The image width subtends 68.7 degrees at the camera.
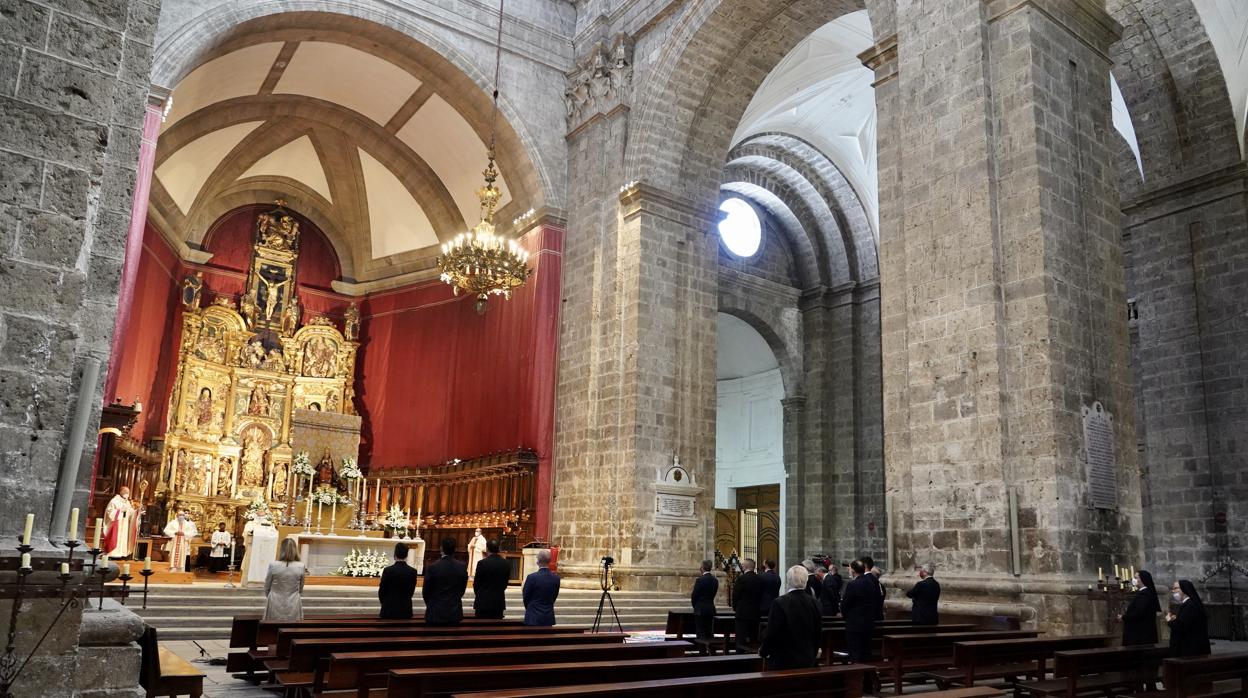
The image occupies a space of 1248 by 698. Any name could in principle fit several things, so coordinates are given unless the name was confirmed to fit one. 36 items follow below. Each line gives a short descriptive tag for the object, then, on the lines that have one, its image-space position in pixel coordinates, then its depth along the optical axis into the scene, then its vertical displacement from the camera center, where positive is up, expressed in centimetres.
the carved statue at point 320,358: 2095 +386
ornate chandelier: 1304 +385
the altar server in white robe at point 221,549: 1639 -42
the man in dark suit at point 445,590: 705 -44
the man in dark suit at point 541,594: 745 -47
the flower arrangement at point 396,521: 1535 +16
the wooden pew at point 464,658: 455 -67
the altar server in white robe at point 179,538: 1505 -23
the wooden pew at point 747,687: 377 -64
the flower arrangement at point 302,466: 1753 +117
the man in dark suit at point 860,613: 688 -51
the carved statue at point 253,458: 1967 +145
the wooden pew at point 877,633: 753 -71
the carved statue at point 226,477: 1920 +101
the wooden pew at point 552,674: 398 -66
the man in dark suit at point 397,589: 716 -45
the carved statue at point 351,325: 2138 +469
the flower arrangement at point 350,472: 1687 +104
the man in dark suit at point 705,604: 873 -60
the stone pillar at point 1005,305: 864 +248
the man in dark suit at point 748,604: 773 -52
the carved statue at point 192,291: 1966 +493
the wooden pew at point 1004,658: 603 -73
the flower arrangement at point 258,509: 1508 +29
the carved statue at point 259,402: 2020 +271
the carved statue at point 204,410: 1934 +239
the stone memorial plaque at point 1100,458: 879 +90
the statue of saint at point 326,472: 1894 +115
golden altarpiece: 1895 +313
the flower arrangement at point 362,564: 1371 -51
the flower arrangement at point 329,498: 1539 +52
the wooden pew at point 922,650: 659 -77
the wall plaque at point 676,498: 1456 +66
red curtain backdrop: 1655 +355
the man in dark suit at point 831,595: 975 -54
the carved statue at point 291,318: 2109 +474
